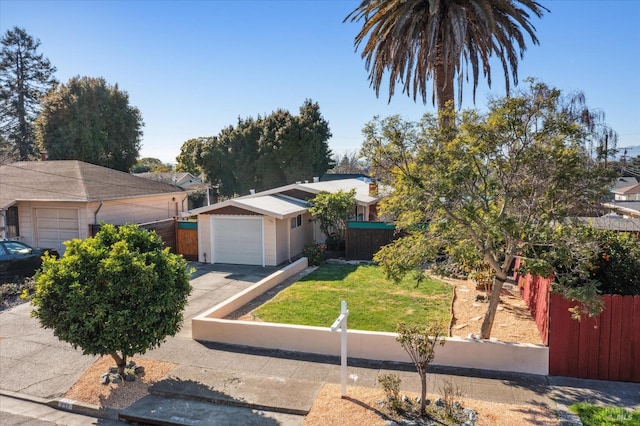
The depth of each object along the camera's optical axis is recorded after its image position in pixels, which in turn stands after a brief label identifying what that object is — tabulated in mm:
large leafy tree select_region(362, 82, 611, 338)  7547
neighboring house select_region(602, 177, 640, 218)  22694
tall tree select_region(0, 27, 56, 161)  42594
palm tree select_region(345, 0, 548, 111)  13852
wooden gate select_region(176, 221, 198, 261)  19141
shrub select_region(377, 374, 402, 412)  6611
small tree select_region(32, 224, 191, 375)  7160
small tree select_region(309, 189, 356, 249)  18625
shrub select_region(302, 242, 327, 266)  17888
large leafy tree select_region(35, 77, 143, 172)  34219
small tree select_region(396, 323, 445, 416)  6406
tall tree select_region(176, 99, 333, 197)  43875
